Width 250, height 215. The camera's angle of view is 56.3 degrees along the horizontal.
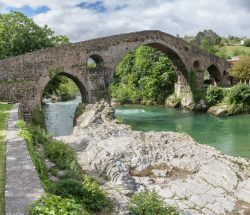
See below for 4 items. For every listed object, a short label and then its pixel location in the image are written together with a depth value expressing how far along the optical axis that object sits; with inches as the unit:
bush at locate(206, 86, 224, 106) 1012.6
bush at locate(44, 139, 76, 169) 308.3
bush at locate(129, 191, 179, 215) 228.0
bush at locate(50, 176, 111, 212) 208.8
